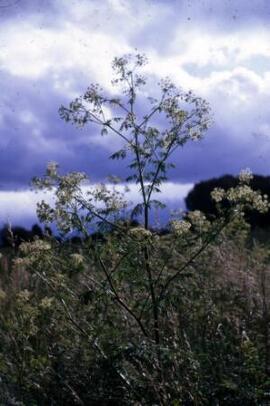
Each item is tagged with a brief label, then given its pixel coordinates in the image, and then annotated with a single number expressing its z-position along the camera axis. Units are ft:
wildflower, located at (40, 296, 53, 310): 19.44
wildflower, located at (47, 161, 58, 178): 19.76
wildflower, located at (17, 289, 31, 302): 19.98
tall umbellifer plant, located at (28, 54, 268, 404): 18.78
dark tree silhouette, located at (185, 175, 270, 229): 62.18
